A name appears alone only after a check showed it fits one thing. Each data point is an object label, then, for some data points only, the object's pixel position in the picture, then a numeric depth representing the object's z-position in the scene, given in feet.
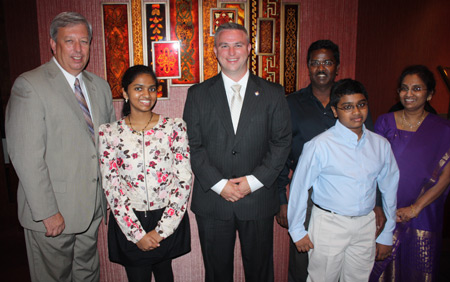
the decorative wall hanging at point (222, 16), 7.20
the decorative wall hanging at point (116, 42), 7.06
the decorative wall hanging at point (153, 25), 7.10
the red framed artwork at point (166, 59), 7.23
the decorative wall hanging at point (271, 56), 7.32
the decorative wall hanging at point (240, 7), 7.22
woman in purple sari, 6.16
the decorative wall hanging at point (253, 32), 7.27
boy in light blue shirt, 5.40
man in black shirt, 6.36
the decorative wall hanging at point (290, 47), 7.45
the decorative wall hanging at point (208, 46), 7.21
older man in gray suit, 5.10
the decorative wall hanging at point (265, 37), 7.36
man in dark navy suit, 5.71
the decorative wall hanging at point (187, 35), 7.16
